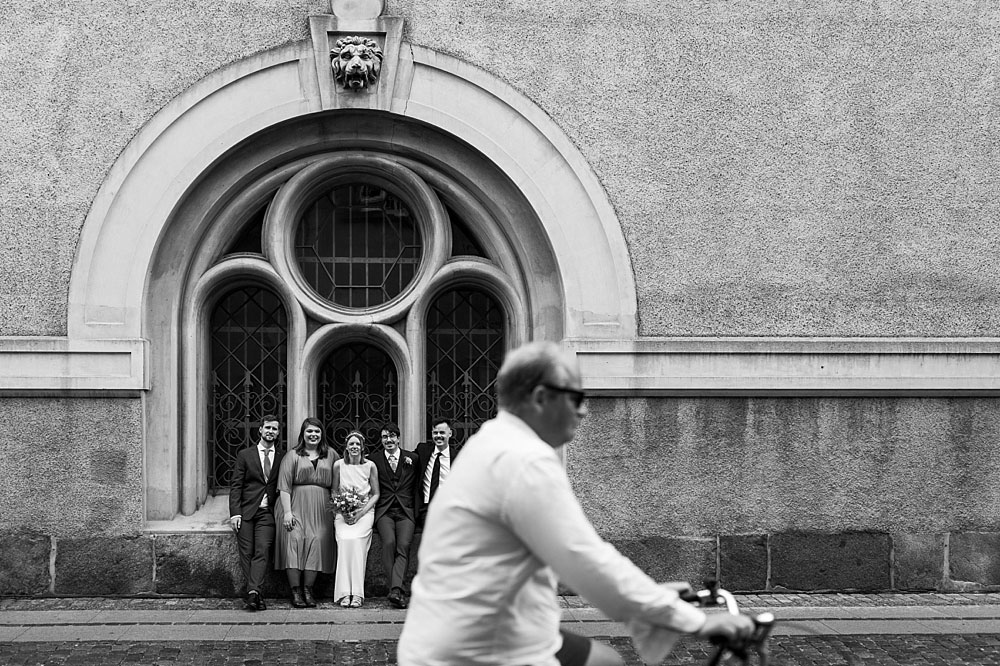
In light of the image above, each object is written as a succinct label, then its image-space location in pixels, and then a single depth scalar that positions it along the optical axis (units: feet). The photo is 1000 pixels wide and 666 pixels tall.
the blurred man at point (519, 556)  9.32
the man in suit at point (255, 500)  29.04
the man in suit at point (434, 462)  29.78
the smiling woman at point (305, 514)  29.07
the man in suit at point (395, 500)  29.45
